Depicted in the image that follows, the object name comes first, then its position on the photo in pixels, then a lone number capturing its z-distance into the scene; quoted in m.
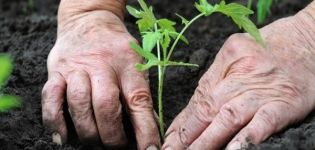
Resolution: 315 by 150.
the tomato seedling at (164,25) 0.52
